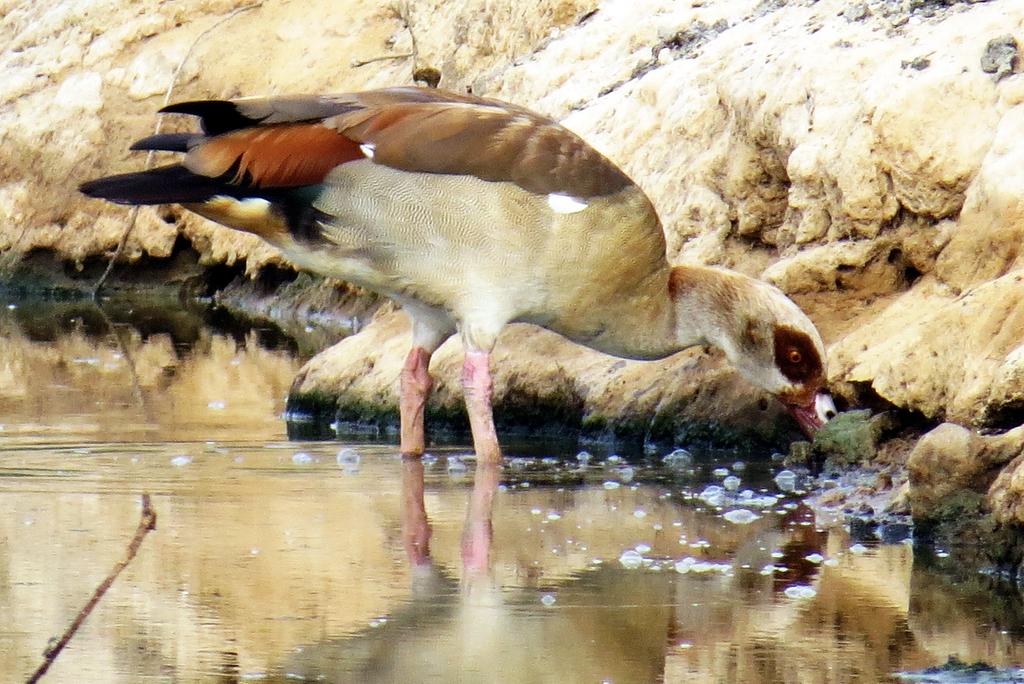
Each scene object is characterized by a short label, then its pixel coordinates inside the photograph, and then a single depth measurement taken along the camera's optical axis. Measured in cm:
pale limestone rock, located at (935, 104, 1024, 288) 1669
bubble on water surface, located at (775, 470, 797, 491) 1655
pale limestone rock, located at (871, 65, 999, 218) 1762
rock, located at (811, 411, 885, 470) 1706
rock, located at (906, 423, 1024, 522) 1373
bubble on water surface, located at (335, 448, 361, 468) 1800
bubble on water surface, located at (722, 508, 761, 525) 1493
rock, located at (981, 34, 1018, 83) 1769
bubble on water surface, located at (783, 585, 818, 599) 1221
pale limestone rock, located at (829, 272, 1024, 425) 1553
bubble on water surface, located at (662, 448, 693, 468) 1794
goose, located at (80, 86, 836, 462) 1656
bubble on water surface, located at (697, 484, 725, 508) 1584
